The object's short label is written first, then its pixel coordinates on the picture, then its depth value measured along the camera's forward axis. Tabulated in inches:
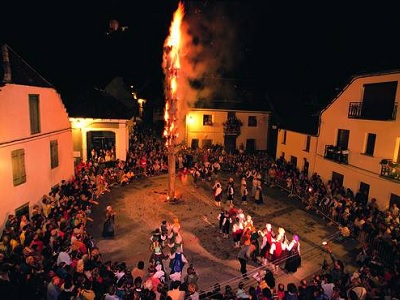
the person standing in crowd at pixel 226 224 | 581.4
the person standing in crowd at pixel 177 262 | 437.4
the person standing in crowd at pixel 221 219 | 587.8
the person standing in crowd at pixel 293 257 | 466.6
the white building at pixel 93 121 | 991.0
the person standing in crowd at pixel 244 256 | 458.9
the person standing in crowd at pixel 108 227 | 566.7
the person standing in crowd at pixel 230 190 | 740.0
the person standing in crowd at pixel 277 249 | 474.6
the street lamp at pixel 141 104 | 2075.5
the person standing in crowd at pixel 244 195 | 771.5
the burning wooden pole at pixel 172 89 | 713.6
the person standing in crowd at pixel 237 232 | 547.8
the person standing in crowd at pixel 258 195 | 781.3
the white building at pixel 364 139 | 676.7
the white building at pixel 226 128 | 1478.8
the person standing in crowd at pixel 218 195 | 731.4
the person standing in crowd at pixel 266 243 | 482.6
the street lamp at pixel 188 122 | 1462.8
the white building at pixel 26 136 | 513.3
